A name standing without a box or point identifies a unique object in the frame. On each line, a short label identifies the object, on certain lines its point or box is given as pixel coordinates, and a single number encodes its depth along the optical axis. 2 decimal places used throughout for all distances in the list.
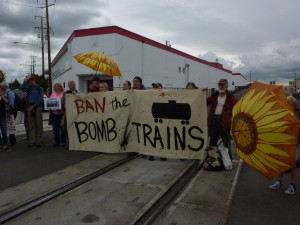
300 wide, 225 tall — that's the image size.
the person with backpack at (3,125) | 6.71
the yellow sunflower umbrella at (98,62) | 7.53
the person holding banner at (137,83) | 6.81
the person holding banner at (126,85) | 6.64
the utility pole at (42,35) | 44.86
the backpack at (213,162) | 5.18
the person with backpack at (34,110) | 7.16
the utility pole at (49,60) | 27.20
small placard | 7.08
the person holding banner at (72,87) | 6.84
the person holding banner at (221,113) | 5.21
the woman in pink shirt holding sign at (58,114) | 7.14
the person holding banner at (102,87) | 6.56
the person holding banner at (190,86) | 6.05
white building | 23.08
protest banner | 5.04
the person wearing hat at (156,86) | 6.75
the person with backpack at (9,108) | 6.83
